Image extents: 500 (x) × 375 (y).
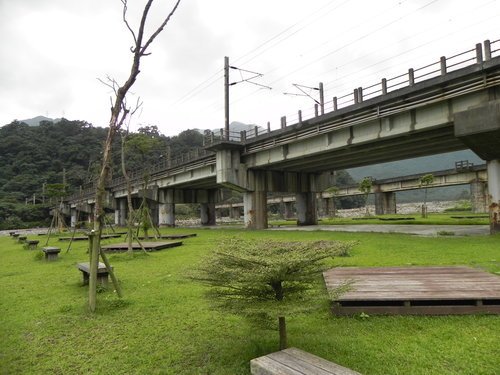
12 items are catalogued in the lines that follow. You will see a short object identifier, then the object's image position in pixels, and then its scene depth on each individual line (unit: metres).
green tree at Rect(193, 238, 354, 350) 3.45
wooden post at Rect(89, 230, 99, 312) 6.19
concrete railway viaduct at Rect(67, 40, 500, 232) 14.94
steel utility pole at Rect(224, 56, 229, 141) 29.83
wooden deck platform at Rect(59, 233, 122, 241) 24.83
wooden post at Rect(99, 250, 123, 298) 6.86
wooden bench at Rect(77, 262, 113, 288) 7.86
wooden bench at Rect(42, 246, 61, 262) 13.80
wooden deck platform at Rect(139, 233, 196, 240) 21.70
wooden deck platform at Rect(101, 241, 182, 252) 15.68
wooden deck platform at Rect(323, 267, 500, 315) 4.90
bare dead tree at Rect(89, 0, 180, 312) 6.85
